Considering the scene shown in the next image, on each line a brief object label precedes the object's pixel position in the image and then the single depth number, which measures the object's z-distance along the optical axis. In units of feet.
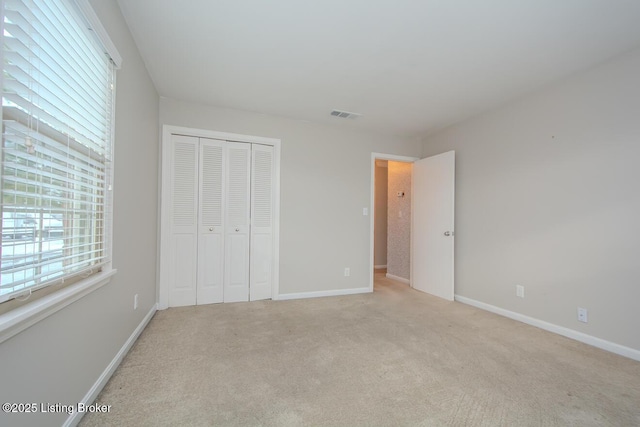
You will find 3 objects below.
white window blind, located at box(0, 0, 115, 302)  3.24
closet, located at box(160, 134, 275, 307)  10.75
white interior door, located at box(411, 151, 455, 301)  12.26
